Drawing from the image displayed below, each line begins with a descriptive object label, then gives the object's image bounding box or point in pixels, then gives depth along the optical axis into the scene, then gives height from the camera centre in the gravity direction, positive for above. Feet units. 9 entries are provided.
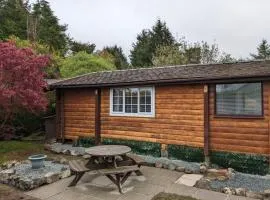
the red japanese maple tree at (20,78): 22.60 +3.17
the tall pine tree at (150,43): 80.04 +25.61
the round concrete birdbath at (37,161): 18.89 -5.13
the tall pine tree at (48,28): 73.57 +29.75
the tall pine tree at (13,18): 70.17 +31.94
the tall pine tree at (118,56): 84.31 +23.89
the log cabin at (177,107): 18.70 -0.04
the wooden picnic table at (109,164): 15.87 -4.98
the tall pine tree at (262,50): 92.90 +26.55
